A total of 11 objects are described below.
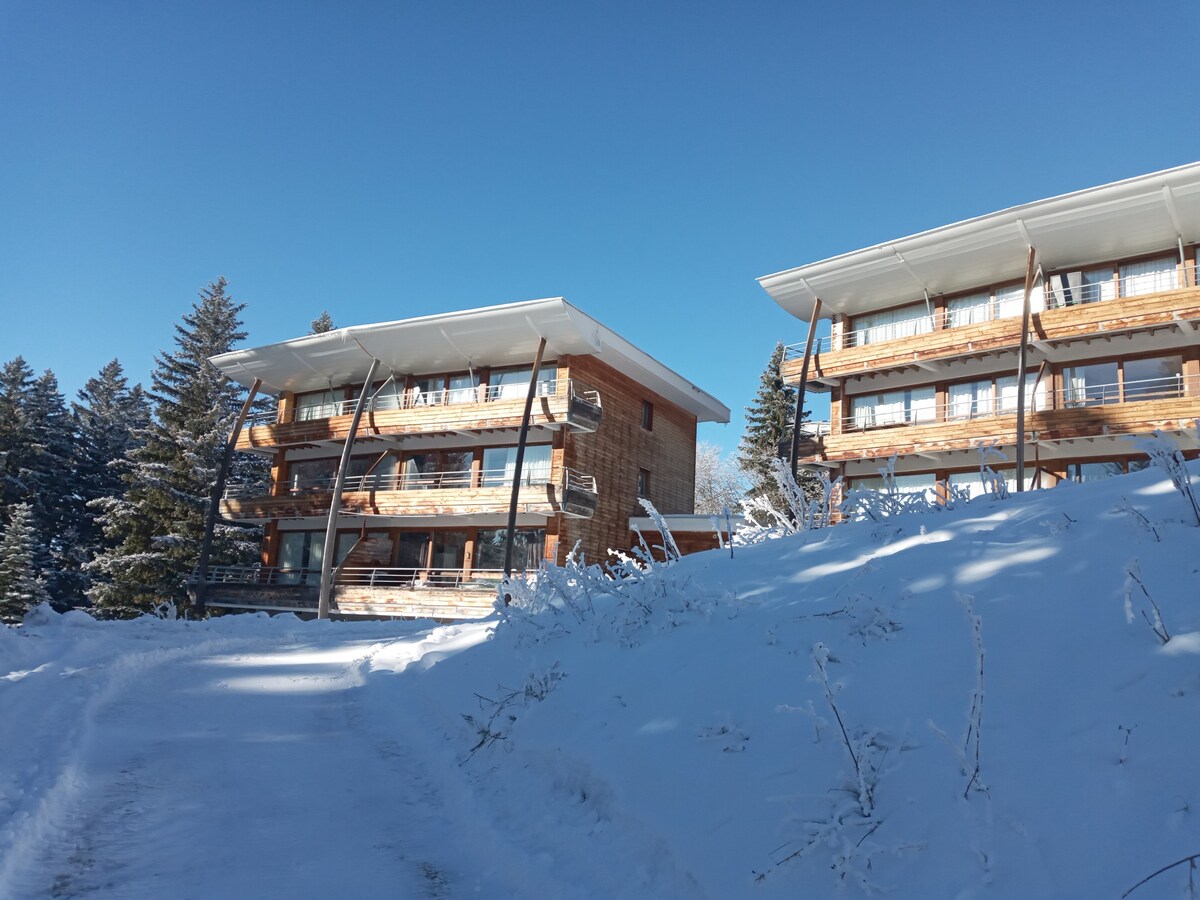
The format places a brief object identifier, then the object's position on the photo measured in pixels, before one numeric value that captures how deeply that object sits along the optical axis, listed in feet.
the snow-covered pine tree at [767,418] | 138.10
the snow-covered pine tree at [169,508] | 114.21
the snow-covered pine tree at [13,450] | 134.10
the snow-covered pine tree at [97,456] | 139.95
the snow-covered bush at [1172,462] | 15.65
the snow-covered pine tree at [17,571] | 101.81
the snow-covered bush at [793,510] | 26.91
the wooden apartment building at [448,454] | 93.40
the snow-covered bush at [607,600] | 21.45
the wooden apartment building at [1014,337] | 72.54
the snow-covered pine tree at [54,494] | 135.33
